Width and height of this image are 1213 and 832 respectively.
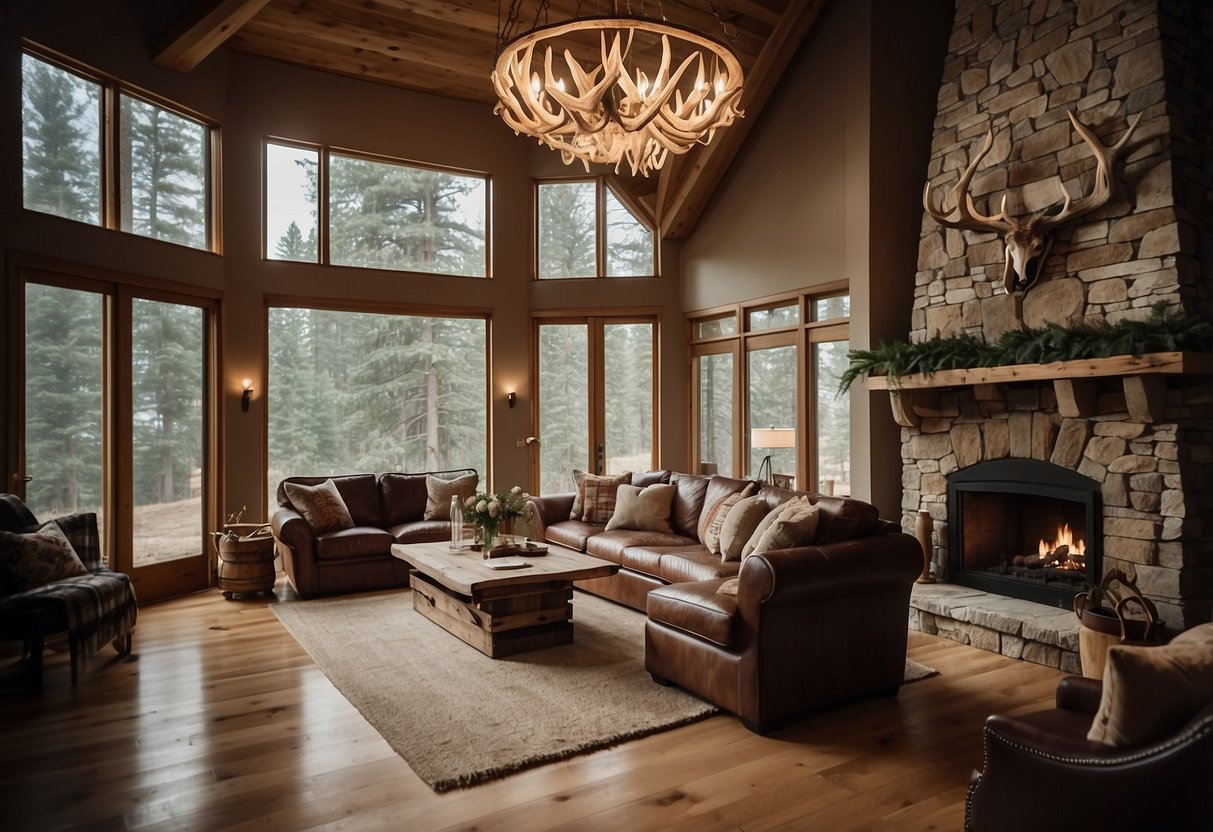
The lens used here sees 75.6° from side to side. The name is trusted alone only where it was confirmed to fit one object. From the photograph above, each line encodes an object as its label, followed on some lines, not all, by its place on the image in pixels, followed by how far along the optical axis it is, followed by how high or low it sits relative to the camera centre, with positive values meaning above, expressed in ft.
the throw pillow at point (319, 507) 20.15 -2.21
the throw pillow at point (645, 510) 19.56 -2.35
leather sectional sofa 11.05 -3.16
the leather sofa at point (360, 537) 19.40 -2.99
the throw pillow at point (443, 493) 22.26 -2.11
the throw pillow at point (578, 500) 21.68 -2.28
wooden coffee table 14.40 -3.47
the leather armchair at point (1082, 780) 5.80 -2.98
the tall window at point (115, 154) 16.87 +6.43
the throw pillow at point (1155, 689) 5.98 -2.16
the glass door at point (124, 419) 16.94 +0.15
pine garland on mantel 13.26 +1.23
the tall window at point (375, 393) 23.34 +0.90
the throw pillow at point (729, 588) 12.01 -2.71
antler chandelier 11.03 +4.74
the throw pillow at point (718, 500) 17.34 -1.95
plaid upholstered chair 12.62 -2.79
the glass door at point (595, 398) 26.99 +0.68
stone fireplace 13.79 +1.85
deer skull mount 14.60 +3.90
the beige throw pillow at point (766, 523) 13.79 -1.99
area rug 10.52 -4.42
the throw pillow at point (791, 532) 12.03 -1.82
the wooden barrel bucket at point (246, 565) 19.15 -3.50
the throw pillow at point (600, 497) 21.27 -2.17
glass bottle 17.20 -2.31
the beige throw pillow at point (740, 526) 15.89 -2.26
